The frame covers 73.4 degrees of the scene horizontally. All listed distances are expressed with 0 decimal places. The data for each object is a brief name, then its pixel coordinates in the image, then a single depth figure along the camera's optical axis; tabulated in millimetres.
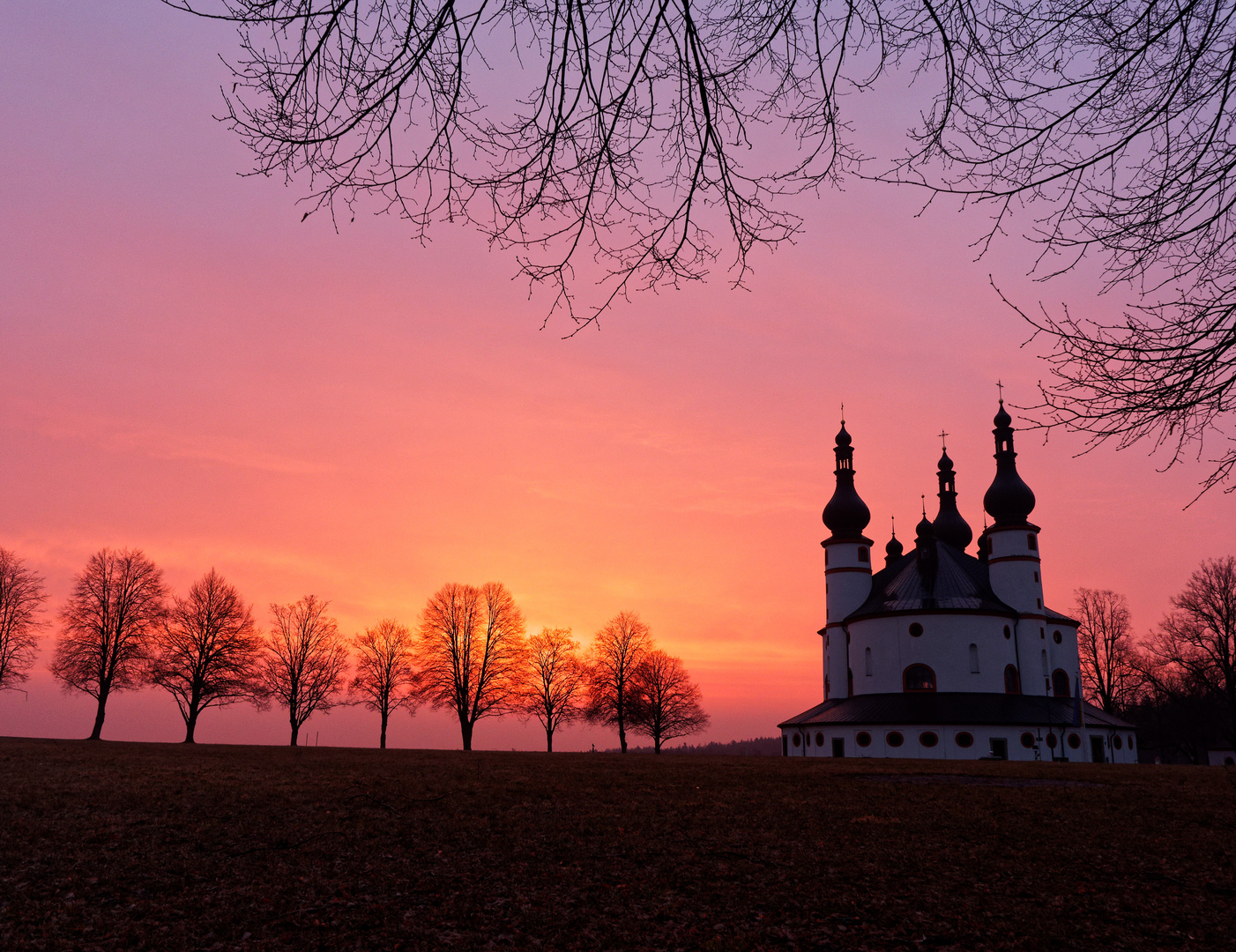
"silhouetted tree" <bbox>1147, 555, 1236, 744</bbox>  56906
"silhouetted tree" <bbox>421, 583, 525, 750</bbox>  61906
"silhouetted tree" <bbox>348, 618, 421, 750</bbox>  64188
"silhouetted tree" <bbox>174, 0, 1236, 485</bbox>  5129
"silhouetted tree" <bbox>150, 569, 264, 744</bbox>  52719
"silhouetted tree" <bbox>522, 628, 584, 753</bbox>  67438
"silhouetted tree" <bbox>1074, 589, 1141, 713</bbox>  71500
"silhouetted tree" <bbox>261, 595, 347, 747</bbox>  60000
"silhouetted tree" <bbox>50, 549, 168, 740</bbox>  50188
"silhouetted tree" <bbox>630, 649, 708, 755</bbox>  71250
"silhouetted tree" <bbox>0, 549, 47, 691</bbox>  49094
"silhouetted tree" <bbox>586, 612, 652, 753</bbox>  71000
